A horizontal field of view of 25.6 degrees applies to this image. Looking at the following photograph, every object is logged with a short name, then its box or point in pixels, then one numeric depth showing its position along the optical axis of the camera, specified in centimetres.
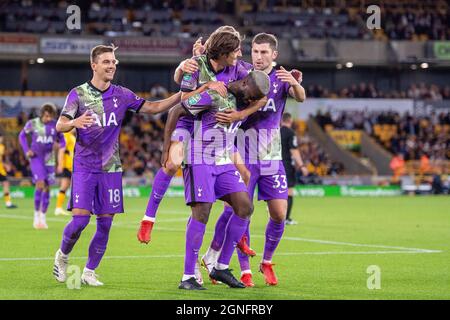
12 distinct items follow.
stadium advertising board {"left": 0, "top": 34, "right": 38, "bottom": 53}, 4425
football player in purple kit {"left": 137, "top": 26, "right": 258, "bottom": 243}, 1014
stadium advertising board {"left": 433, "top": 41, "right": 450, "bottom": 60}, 5153
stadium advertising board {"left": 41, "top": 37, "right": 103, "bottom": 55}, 4494
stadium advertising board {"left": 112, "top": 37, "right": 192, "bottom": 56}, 4596
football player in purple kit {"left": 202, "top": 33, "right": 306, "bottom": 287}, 1116
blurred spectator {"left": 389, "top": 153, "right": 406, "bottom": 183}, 4481
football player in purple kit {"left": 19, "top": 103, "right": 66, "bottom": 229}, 2052
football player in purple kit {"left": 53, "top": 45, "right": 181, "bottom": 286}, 1077
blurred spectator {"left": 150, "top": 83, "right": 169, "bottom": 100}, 4720
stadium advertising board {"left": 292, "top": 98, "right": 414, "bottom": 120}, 4923
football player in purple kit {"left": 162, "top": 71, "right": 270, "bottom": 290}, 1020
